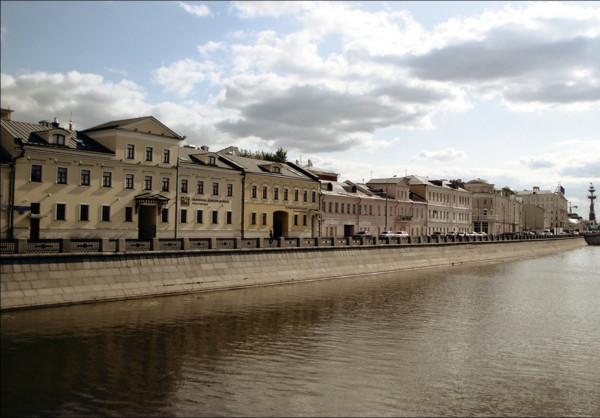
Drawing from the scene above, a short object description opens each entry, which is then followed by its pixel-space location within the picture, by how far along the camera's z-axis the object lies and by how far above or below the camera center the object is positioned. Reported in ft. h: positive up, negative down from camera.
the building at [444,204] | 308.60 +15.61
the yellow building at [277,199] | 173.68 +9.26
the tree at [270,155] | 293.43 +39.06
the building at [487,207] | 393.09 +16.53
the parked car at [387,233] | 231.26 -2.02
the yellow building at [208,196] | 153.99 +8.74
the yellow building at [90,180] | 119.85 +10.75
